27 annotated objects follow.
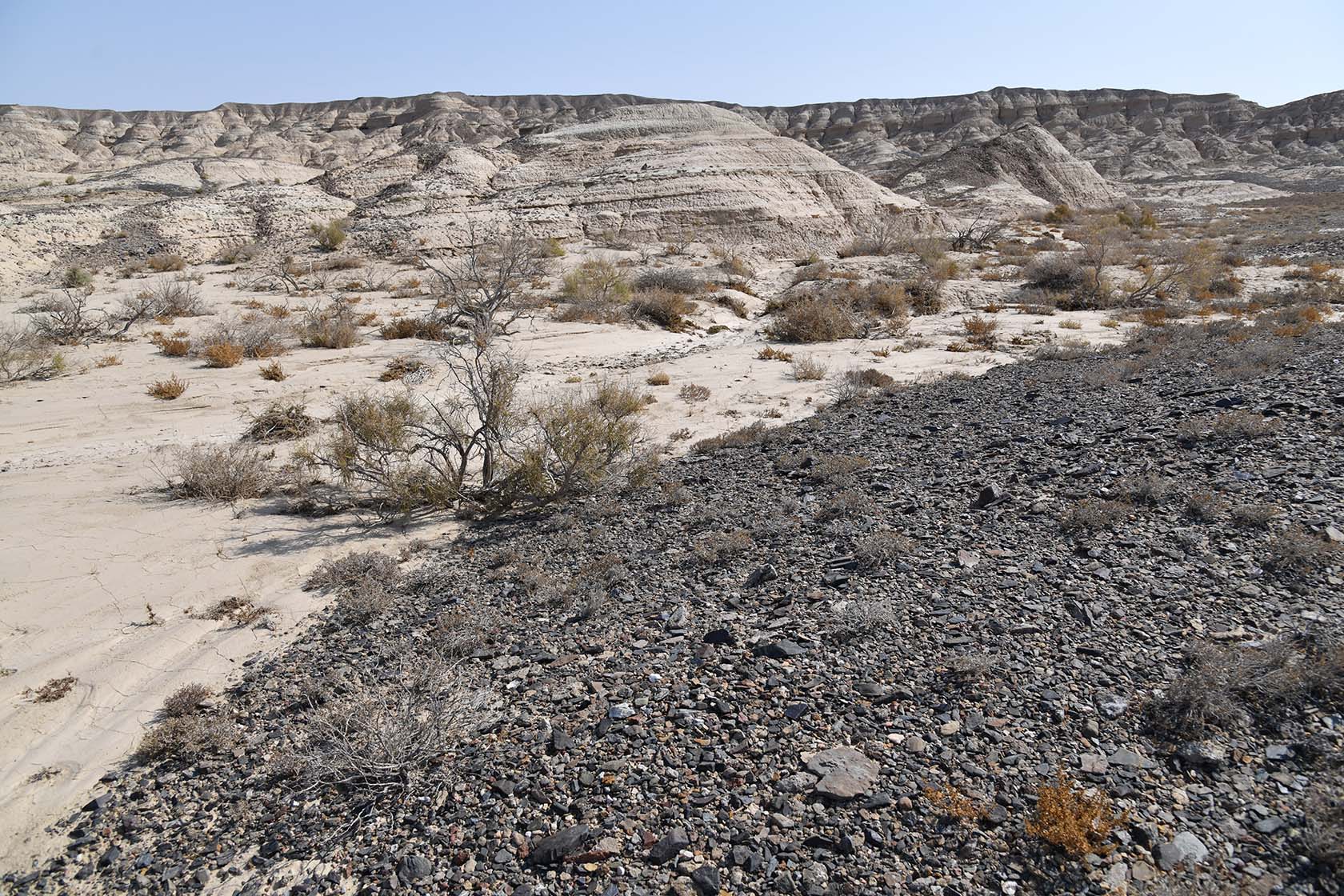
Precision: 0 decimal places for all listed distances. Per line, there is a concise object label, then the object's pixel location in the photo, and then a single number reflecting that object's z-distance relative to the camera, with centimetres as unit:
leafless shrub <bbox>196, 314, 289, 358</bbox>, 1272
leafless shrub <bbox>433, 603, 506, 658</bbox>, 462
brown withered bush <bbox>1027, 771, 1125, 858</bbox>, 270
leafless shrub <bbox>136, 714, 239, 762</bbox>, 382
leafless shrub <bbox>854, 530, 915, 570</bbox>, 514
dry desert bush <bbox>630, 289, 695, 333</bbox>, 1639
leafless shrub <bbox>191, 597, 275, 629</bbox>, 518
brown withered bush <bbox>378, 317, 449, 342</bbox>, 1441
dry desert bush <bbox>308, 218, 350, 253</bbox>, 2170
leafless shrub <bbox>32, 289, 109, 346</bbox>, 1259
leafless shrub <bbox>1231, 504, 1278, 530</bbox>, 484
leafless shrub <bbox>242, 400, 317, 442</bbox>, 897
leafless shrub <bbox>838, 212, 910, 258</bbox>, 2351
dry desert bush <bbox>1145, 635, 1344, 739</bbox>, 321
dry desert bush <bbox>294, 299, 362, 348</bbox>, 1352
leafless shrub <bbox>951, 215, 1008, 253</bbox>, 2531
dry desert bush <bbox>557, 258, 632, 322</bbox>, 1642
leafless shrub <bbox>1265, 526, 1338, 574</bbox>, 429
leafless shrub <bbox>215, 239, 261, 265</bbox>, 2119
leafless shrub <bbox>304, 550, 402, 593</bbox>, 565
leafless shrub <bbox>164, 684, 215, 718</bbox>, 415
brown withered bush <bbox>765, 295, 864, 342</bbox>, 1536
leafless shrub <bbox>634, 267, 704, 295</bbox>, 1836
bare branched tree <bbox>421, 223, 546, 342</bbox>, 1364
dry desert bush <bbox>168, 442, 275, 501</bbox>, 716
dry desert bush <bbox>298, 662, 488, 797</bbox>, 349
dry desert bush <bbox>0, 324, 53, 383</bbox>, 1084
